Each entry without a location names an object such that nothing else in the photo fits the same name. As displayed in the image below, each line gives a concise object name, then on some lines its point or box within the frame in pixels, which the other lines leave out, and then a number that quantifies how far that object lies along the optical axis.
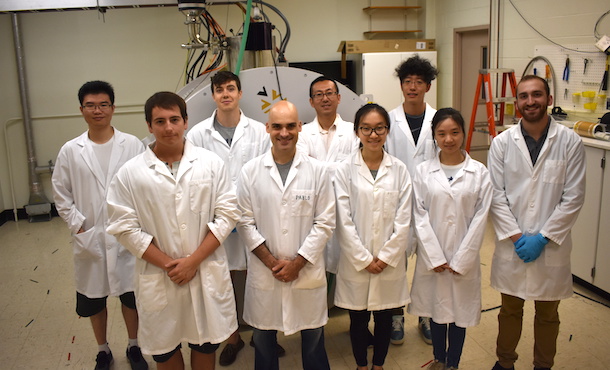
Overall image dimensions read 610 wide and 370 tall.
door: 5.57
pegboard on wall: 3.65
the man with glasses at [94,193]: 2.37
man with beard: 2.17
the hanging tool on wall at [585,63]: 3.73
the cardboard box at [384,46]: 5.81
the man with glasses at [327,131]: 2.62
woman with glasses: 2.18
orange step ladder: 4.28
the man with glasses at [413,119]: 2.56
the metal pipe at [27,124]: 5.25
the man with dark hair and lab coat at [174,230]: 1.91
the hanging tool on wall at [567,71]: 3.93
